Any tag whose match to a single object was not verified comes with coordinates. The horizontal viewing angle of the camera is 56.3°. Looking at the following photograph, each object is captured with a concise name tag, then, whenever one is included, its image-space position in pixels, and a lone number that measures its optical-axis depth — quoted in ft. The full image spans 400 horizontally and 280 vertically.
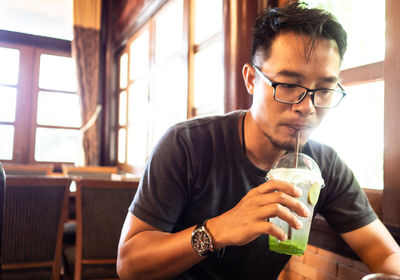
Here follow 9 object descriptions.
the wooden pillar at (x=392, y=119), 3.93
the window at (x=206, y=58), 9.13
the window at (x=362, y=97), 4.56
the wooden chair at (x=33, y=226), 6.17
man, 3.13
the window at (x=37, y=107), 16.78
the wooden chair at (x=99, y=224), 6.23
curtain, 17.17
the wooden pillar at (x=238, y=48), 6.28
